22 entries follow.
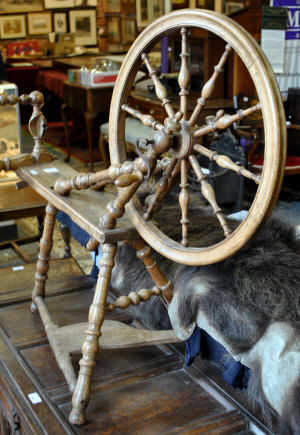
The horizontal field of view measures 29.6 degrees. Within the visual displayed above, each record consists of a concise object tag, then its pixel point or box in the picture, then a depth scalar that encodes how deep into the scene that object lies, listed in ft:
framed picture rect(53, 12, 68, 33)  29.73
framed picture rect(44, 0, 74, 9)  29.51
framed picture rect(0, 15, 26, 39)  28.81
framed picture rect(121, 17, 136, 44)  30.68
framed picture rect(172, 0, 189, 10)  17.38
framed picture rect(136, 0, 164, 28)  27.32
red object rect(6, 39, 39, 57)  28.45
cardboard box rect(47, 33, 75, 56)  29.12
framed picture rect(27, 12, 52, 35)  29.27
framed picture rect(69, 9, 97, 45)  30.04
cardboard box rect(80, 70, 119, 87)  18.20
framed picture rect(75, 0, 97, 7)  30.07
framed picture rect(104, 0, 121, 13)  30.40
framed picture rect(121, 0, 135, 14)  30.37
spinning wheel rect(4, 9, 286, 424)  3.35
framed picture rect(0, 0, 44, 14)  28.71
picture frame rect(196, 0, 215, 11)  18.18
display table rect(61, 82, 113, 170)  18.25
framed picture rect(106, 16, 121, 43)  30.77
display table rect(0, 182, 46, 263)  9.82
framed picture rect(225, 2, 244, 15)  21.85
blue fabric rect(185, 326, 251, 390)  4.23
